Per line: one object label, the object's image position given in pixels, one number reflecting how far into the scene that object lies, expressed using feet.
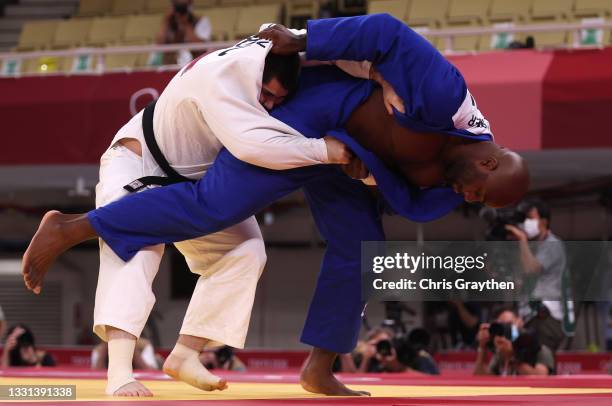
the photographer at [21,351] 43.88
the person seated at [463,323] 52.95
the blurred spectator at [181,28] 54.34
